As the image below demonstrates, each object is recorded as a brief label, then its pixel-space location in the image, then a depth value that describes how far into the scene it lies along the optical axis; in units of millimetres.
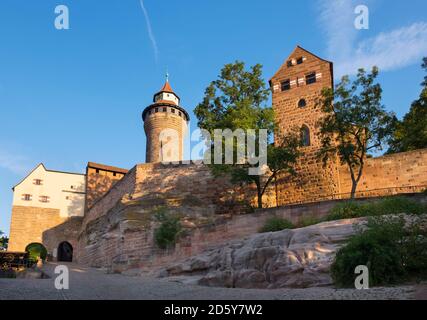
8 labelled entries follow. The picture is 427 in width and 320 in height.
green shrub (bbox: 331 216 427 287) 10750
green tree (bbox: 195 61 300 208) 24625
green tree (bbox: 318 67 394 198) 22531
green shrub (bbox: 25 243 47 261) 33531
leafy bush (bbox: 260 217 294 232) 18267
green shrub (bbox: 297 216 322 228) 17689
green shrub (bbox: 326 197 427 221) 14680
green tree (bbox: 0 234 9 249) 49812
